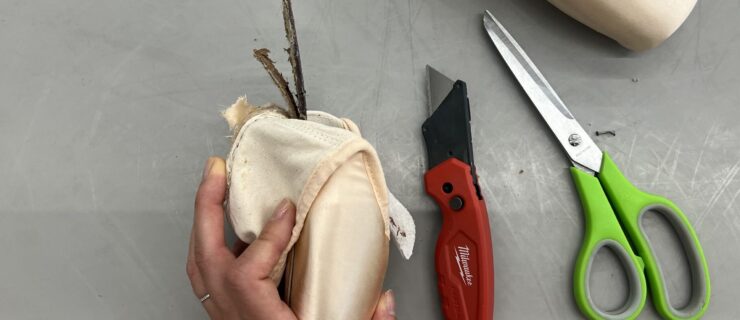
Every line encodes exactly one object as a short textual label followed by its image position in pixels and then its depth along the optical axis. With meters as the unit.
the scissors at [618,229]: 0.60
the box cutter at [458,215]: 0.59
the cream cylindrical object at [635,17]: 0.62
